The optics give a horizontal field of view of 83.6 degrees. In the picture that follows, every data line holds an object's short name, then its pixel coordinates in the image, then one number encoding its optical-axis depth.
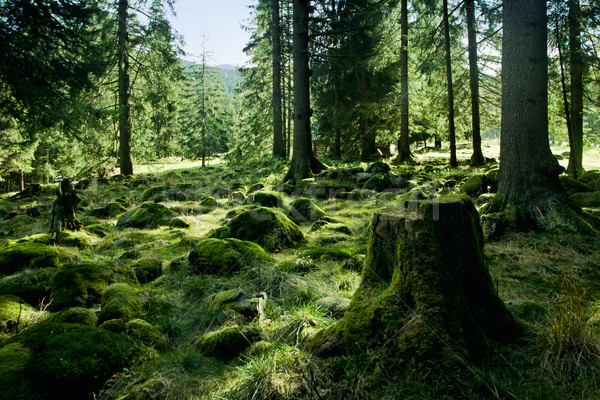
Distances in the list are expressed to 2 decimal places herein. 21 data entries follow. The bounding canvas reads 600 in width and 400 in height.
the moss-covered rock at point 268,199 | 7.92
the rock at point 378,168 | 11.96
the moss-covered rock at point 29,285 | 3.54
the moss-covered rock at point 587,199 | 7.08
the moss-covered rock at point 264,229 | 5.73
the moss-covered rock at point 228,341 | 2.62
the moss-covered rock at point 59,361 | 2.01
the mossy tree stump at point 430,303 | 2.04
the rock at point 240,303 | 3.16
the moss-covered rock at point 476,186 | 8.67
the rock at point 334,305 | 2.94
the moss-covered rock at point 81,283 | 3.53
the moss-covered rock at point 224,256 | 4.43
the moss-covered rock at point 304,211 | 7.62
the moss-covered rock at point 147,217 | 7.57
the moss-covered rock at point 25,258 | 4.26
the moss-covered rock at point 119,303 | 3.07
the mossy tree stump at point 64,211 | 6.20
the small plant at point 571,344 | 1.91
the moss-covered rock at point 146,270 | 4.46
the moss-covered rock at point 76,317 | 2.90
